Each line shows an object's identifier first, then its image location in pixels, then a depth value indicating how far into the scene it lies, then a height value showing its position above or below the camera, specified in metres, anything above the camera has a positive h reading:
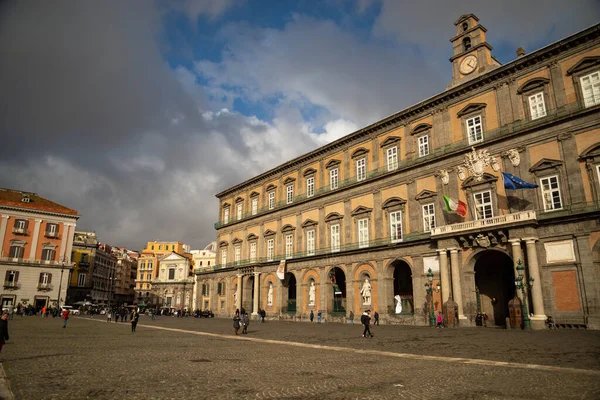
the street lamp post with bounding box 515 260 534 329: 24.47 +1.07
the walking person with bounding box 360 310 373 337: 20.48 -0.80
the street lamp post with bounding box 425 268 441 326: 29.28 +0.94
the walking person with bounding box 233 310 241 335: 23.16 -1.04
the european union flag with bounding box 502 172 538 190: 26.23 +7.40
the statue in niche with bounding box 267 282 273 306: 47.09 +0.84
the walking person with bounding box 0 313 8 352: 10.90 -0.67
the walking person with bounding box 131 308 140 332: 24.05 -0.86
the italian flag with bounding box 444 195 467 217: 29.20 +6.67
